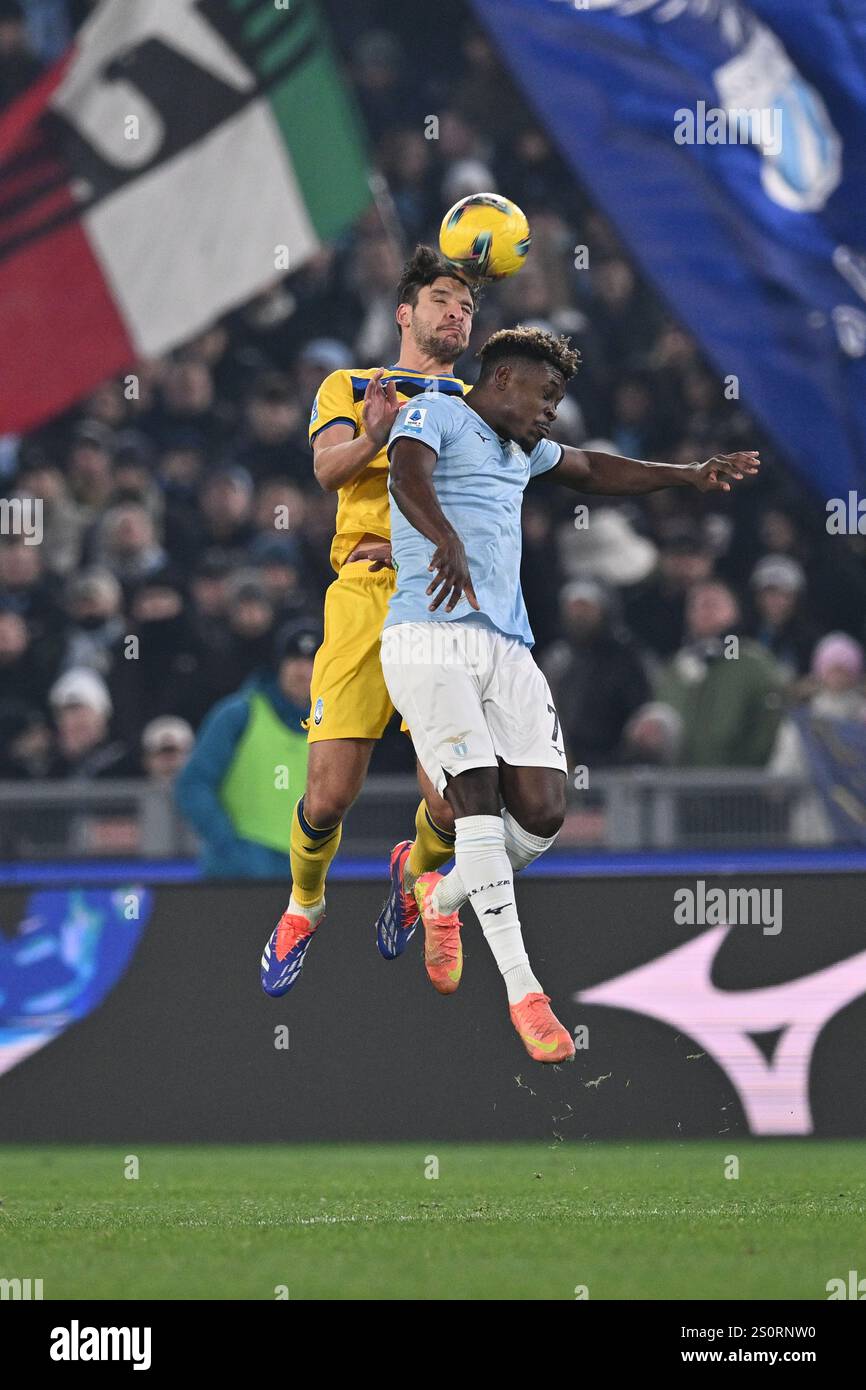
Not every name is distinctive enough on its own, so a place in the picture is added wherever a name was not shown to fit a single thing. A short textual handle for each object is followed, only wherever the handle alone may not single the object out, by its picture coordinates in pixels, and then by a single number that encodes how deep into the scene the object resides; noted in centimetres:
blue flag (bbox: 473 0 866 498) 1290
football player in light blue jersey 652
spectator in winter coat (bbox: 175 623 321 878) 977
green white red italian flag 1407
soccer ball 678
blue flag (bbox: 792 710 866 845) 1024
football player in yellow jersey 690
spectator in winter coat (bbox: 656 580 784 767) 1120
